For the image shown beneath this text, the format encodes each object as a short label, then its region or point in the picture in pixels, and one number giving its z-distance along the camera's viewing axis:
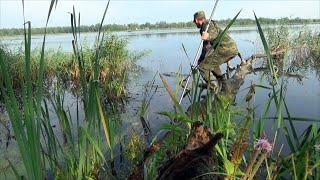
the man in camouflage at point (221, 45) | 4.26
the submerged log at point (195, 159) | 1.46
